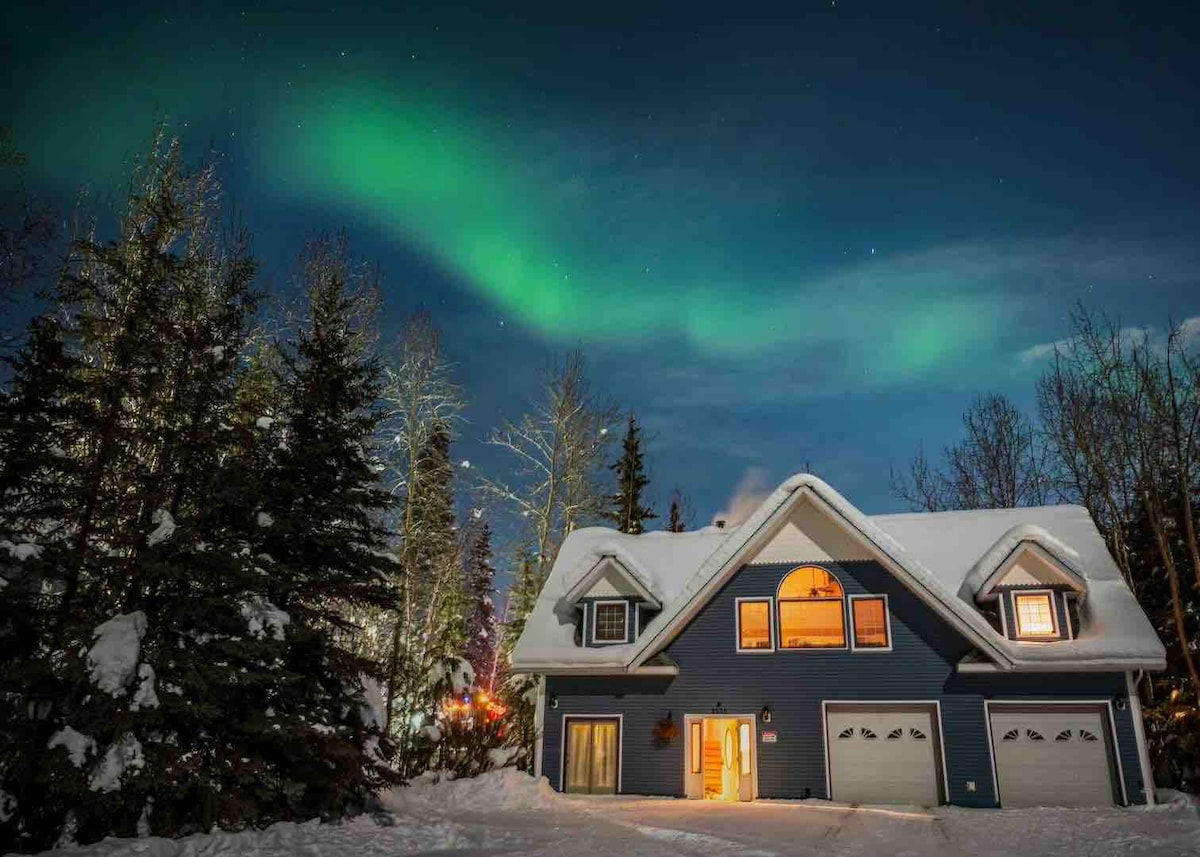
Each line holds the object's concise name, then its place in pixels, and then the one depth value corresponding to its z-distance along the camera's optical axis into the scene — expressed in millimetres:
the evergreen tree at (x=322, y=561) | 11555
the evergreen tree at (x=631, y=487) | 33938
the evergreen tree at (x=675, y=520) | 41422
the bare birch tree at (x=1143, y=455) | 19859
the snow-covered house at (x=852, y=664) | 16688
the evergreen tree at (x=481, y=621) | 47125
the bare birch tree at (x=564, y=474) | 26531
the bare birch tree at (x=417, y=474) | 22406
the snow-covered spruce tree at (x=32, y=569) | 9078
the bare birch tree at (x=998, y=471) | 30859
